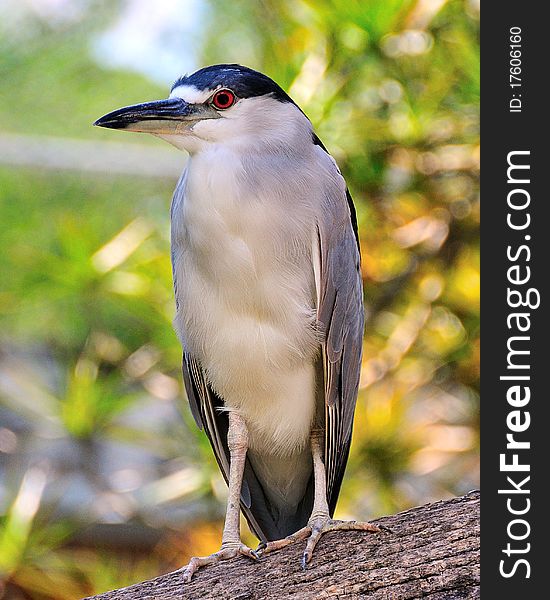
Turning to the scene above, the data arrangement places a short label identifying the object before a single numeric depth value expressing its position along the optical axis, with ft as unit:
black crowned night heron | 23.01
